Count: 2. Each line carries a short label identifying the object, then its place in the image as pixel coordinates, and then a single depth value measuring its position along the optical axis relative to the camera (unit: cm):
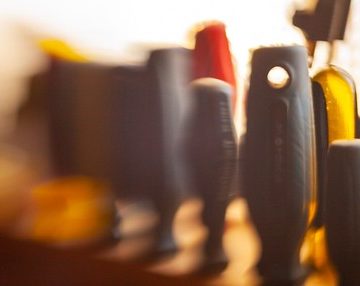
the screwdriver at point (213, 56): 60
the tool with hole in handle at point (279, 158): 49
